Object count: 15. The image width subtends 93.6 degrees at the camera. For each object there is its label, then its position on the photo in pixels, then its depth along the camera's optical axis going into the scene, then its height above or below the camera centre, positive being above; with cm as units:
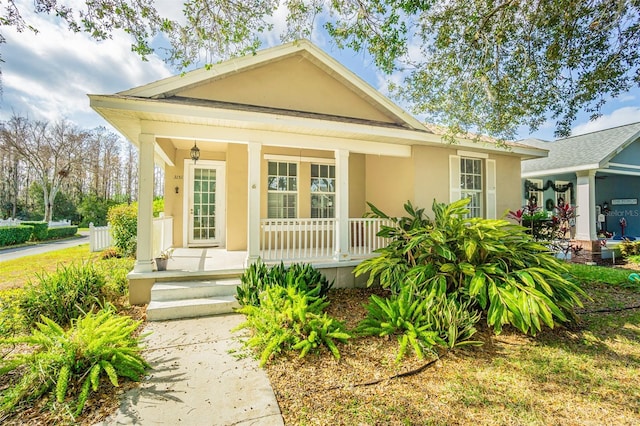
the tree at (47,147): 2459 +622
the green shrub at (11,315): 379 -128
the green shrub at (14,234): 1447 -79
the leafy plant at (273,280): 460 -99
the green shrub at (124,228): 896 -29
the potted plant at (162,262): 541 -79
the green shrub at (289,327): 344 -134
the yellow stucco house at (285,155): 523 +155
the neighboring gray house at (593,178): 1091 +171
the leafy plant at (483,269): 387 -79
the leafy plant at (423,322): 371 -139
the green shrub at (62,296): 412 -112
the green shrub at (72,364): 260 -137
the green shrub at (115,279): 525 -112
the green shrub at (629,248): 1049 -107
